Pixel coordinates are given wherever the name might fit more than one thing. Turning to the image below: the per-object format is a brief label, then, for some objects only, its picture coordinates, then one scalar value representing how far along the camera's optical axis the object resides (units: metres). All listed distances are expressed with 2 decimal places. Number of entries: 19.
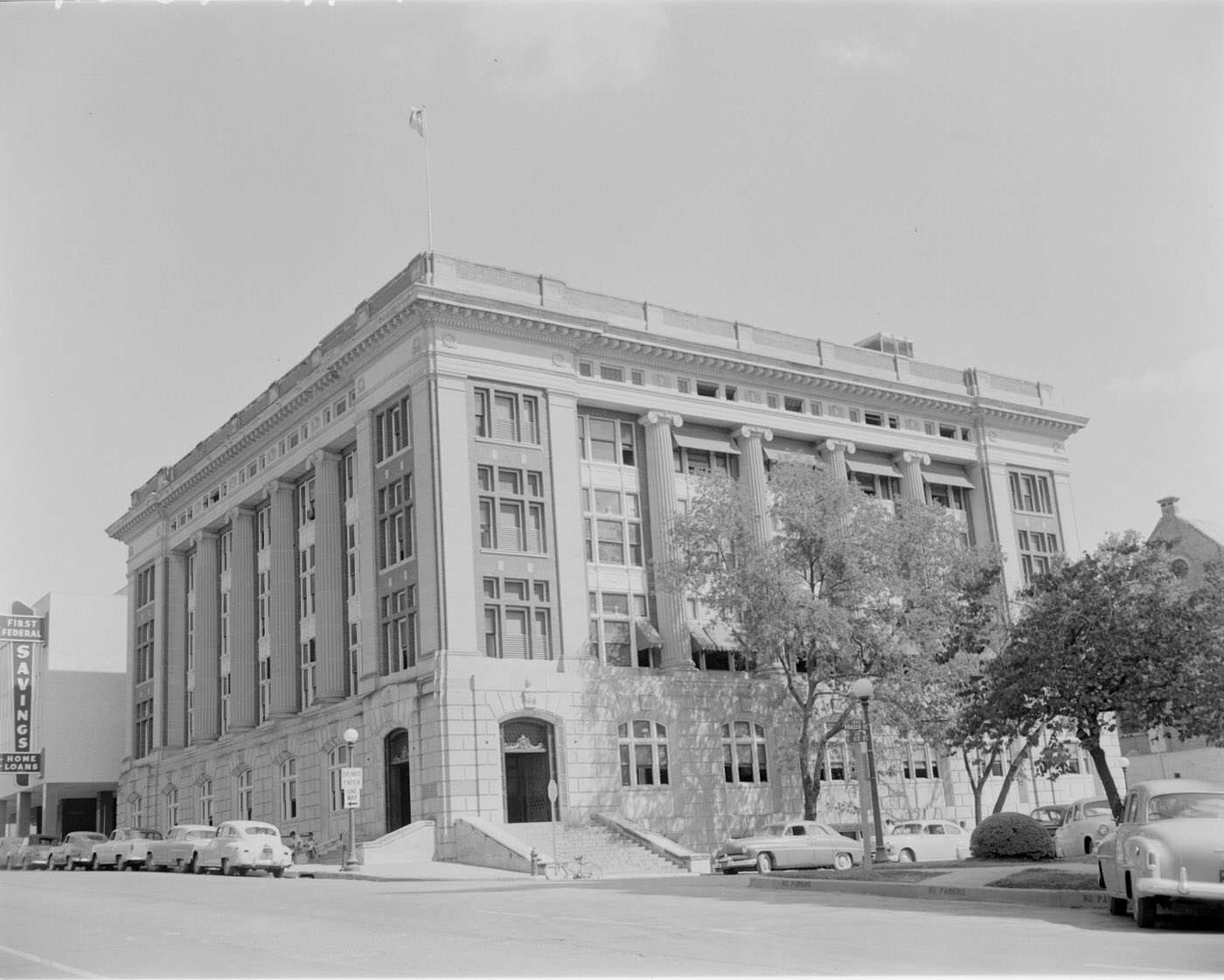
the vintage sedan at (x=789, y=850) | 37.84
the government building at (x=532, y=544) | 49.19
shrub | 29.73
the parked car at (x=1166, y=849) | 16.38
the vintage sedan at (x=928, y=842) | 39.09
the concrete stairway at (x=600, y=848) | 44.56
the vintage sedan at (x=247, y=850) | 40.91
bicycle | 41.48
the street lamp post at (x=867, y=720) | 31.11
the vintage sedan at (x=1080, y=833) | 31.36
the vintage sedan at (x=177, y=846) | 44.66
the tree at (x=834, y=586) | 46.12
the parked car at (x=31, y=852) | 57.38
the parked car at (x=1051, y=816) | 39.56
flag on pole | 44.59
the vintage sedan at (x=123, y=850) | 49.01
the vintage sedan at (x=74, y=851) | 53.38
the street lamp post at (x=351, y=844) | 42.56
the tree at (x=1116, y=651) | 27.23
